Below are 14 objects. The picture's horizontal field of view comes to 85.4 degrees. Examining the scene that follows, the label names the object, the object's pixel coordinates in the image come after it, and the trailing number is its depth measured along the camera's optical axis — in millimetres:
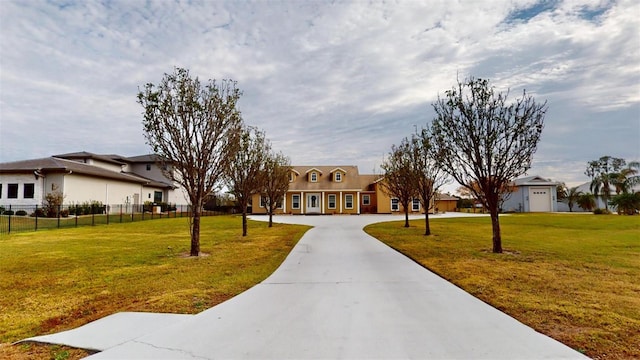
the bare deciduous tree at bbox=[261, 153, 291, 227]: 19703
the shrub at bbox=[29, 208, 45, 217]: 23875
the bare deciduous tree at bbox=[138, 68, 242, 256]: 9992
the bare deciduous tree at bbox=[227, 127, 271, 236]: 16391
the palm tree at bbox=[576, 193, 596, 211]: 39938
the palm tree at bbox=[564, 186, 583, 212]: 42750
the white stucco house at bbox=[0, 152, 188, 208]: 25453
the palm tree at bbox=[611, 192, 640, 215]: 31828
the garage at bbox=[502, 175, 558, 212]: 41031
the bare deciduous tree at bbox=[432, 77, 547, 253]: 10586
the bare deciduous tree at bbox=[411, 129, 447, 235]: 17625
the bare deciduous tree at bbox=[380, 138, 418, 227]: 18828
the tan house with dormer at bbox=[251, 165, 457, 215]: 38059
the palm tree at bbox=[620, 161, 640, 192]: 36388
